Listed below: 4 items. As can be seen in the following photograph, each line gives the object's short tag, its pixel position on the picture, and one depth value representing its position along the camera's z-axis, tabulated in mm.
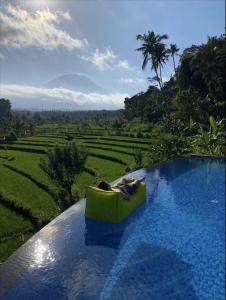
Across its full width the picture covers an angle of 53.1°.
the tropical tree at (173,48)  41004
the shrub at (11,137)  35525
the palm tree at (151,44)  28332
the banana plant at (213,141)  18009
